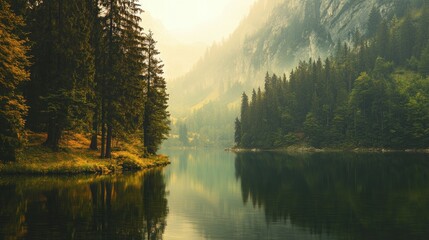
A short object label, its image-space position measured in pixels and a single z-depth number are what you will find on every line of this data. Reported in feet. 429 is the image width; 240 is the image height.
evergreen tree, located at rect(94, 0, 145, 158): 153.79
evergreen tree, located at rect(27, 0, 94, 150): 136.26
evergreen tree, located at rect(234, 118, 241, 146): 603.67
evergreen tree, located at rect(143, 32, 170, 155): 203.82
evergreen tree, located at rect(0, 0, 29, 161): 103.60
